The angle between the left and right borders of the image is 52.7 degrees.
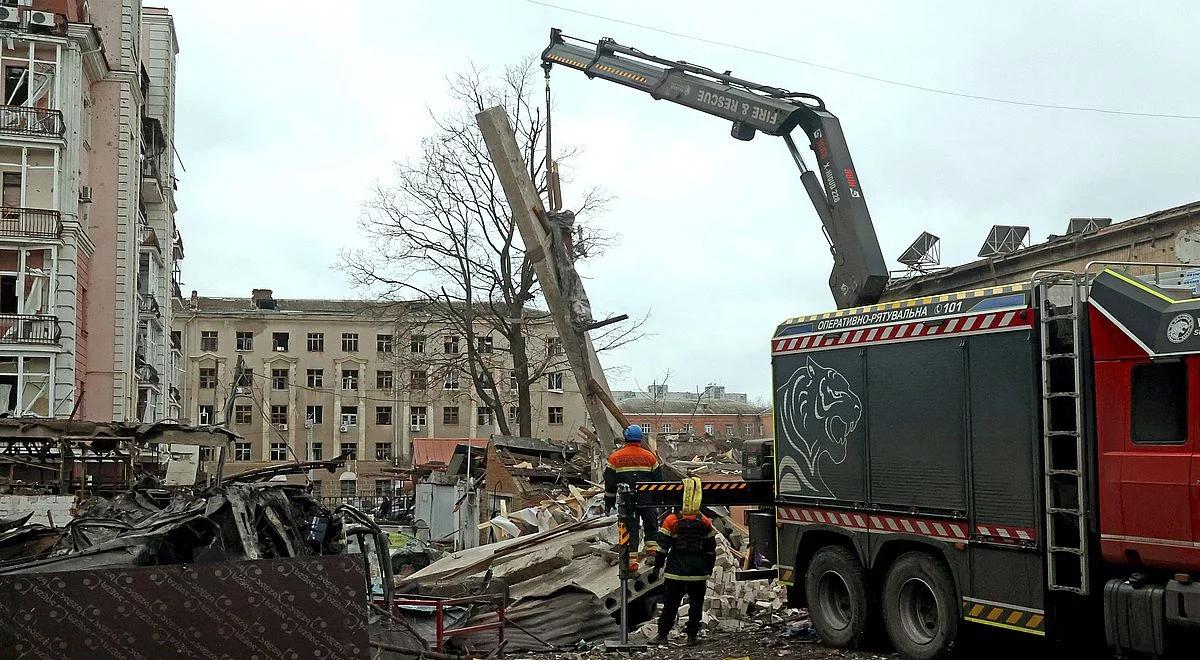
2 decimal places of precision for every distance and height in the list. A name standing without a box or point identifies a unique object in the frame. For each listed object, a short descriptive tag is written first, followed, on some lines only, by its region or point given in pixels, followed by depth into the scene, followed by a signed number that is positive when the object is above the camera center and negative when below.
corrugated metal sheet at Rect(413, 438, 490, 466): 54.53 -1.62
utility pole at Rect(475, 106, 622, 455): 21.19 +2.78
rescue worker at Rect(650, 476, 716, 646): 11.42 -1.31
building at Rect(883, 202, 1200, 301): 22.53 +3.31
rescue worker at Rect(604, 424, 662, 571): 12.98 -0.59
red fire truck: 8.14 -0.42
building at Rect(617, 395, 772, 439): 78.94 -0.24
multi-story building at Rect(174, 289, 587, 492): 72.50 +1.46
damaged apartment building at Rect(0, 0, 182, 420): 31.41 +5.85
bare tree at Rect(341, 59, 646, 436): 38.62 +3.89
